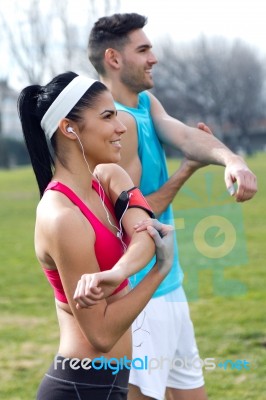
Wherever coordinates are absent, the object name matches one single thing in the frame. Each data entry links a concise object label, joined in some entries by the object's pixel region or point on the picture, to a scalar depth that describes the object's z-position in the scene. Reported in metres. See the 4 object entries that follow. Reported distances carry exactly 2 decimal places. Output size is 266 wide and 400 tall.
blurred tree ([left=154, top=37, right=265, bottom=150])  81.41
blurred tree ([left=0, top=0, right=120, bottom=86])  50.43
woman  3.65
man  5.32
